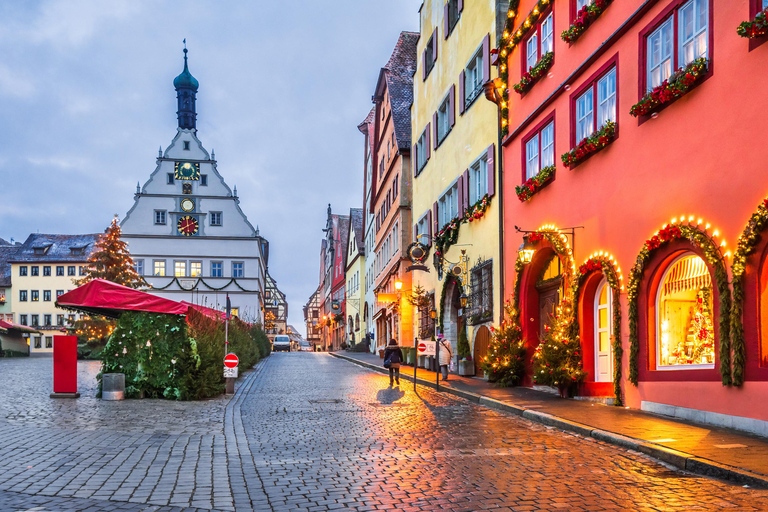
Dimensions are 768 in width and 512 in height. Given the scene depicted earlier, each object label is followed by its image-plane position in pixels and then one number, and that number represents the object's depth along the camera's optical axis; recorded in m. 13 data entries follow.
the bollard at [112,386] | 16.89
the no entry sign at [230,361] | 18.88
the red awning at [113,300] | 16.48
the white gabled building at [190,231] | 62.78
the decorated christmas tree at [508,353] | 19.92
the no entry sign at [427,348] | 21.67
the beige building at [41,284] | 84.19
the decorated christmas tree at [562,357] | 16.25
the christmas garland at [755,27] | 10.33
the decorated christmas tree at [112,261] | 51.94
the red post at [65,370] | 17.08
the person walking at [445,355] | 23.03
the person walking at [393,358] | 23.02
